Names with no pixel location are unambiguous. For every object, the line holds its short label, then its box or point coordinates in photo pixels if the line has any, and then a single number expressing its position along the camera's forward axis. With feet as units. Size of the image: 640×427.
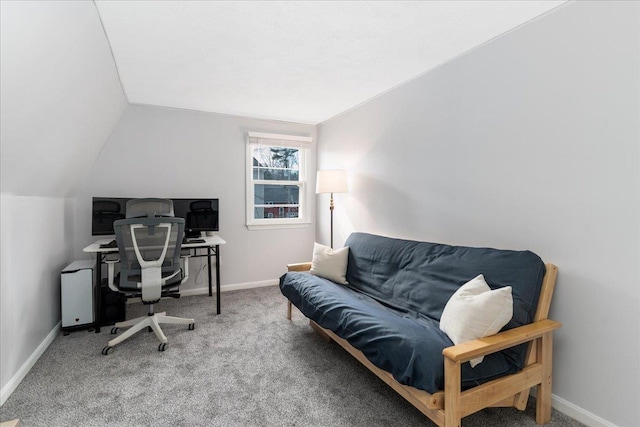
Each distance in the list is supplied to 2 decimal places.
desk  9.32
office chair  8.19
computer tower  9.12
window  13.84
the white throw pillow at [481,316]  5.13
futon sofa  4.72
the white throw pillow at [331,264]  9.69
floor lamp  11.82
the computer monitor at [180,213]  10.62
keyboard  10.90
